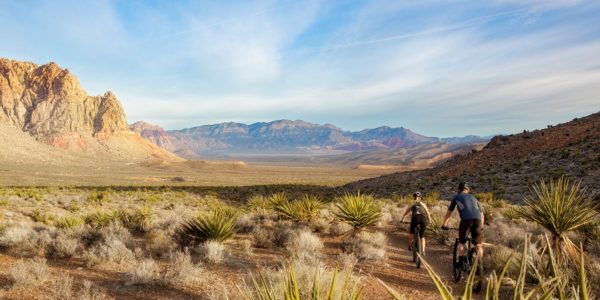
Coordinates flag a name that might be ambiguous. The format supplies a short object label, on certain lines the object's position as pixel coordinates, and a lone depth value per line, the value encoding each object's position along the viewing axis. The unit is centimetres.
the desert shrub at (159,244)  941
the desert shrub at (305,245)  892
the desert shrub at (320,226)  1230
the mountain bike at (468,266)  686
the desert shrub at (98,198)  2586
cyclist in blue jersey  714
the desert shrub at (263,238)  1026
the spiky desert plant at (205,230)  1009
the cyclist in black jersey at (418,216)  876
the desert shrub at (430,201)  1917
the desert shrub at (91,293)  597
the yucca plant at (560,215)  753
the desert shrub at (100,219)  1251
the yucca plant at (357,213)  1155
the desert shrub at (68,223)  1166
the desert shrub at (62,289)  631
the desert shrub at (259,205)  1609
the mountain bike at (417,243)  862
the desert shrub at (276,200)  1487
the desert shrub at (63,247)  896
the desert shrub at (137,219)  1241
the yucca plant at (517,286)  226
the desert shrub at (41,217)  1575
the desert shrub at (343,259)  830
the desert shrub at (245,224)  1239
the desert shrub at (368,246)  905
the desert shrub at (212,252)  846
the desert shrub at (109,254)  834
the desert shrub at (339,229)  1191
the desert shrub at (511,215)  1335
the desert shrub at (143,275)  704
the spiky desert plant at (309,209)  1338
